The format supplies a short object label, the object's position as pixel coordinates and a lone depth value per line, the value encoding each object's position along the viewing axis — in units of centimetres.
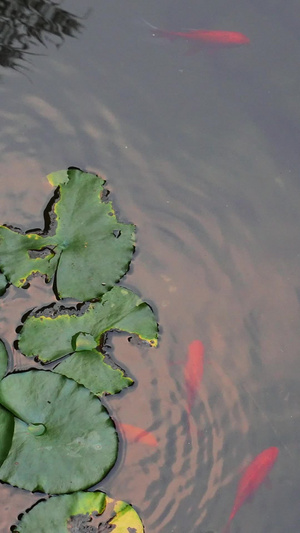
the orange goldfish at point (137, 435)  451
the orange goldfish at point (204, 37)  598
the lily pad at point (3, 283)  470
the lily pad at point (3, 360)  438
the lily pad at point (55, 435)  406
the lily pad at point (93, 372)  443
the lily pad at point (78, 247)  471
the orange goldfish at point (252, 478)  443
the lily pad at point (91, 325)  452
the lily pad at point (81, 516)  404
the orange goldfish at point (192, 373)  473
